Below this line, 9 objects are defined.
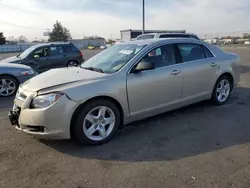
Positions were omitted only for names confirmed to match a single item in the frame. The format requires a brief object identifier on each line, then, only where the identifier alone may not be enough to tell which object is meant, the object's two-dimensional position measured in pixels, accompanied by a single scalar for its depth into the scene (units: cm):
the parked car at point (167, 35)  1088
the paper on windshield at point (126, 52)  416
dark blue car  989
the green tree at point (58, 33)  8050
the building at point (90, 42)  7648
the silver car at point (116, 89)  325
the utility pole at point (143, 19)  1975
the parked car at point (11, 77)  676
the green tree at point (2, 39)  6739
